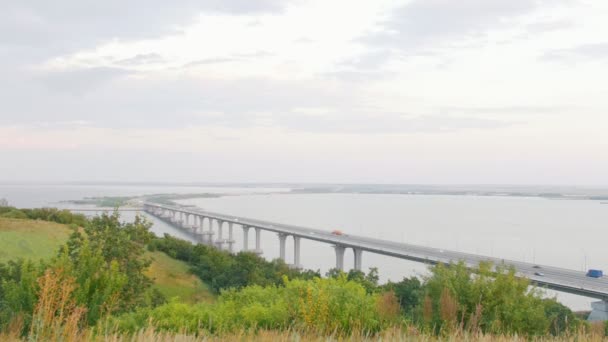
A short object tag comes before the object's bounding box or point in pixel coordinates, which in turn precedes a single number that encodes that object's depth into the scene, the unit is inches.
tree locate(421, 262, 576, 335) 684.7
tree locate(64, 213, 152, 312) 925.2
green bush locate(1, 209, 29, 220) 2513.9
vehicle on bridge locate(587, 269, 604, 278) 2078.0
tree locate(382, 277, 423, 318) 1414.0
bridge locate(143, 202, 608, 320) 1804.9
